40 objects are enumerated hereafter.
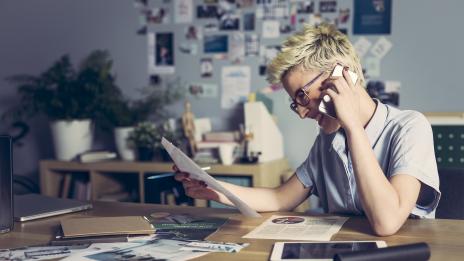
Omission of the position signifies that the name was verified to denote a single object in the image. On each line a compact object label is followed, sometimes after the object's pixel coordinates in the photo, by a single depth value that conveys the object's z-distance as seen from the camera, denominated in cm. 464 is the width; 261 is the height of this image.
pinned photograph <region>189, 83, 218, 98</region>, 341
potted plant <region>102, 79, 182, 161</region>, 332
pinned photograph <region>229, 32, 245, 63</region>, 333
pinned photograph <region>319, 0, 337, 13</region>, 312
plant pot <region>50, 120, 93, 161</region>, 336
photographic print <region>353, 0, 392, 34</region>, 304
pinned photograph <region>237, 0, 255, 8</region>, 330
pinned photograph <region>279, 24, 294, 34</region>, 322
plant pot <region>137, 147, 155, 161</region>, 322
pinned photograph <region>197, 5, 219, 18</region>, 338
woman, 150
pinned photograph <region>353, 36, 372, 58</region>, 308
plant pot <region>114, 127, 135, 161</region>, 329
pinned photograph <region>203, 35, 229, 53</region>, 337
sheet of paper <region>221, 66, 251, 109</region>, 333
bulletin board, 309
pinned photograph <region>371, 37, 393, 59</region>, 305
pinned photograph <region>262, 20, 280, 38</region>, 325
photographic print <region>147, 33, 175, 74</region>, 350
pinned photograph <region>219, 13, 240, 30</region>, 334
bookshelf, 297
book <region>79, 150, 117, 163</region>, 330
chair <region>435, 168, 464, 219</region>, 178
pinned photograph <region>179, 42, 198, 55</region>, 344
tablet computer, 125
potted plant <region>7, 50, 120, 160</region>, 331
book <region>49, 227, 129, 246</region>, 143
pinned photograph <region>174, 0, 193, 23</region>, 344
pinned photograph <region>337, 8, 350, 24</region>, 311
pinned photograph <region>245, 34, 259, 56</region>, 329
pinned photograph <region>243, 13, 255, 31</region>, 330
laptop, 174
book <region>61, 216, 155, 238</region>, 147
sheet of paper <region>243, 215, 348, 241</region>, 143
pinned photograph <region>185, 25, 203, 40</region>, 343
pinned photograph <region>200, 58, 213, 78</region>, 341
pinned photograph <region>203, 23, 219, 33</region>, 339
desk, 130
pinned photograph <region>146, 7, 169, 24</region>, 350
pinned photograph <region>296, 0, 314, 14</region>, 317
